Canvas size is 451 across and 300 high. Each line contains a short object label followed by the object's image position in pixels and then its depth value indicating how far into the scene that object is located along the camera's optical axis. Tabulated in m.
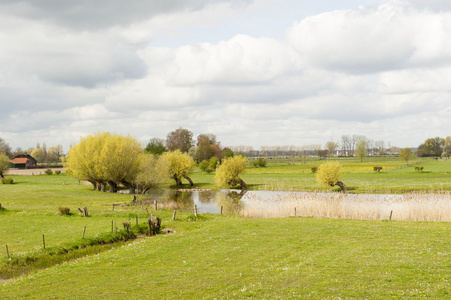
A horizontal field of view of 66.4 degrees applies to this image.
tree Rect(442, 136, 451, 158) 185.38
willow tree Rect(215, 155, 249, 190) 81.31
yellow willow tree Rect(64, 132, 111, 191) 75.04
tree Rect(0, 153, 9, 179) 100.12
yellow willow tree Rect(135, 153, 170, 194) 69.62
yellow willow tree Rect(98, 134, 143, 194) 73.94
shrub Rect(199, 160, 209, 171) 129.12
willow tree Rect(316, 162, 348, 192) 67.81
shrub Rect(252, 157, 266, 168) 151.75
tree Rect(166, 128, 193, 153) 179.46
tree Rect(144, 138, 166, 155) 129.75
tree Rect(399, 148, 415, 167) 135.62
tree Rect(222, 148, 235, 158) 149.07
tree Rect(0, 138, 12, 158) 196.00
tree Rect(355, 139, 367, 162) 178.29
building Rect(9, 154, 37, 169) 171.71
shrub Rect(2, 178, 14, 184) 89.69
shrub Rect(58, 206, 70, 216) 42.75
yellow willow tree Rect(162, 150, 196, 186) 90.12
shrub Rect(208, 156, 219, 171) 127.20
